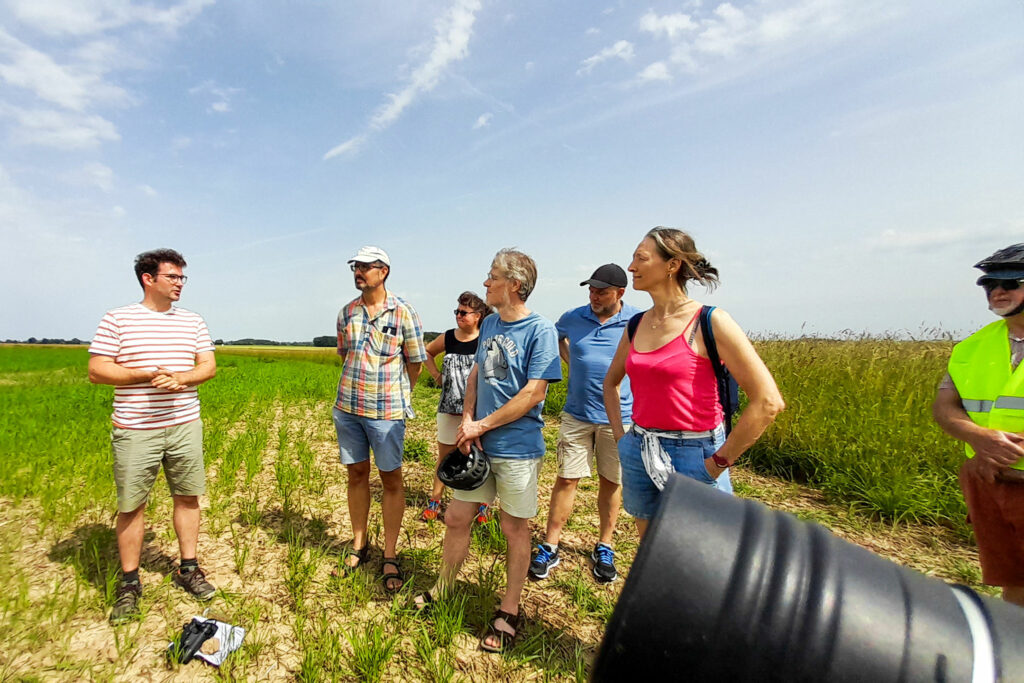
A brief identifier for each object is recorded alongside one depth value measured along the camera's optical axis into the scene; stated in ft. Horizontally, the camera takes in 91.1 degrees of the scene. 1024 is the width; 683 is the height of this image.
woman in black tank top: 15.29
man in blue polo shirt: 12.10
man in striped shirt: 9.91
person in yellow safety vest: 7.14
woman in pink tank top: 6.82
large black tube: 1.83
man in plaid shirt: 11.14
